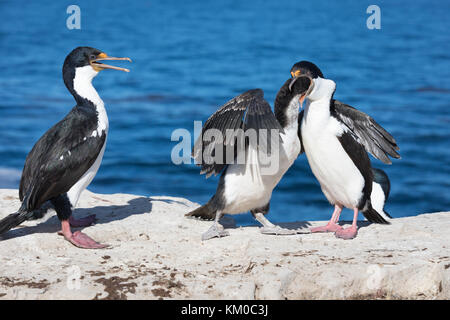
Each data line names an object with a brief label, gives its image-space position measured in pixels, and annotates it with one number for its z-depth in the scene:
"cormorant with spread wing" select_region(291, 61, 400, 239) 5.32
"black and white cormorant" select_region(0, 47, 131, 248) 5.02
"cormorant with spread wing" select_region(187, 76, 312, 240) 5.04
